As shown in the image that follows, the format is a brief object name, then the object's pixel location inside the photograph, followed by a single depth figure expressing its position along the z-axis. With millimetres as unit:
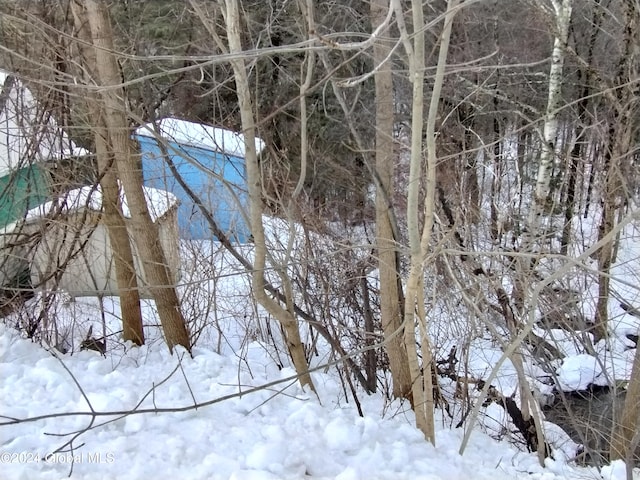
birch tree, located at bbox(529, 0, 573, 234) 7789
